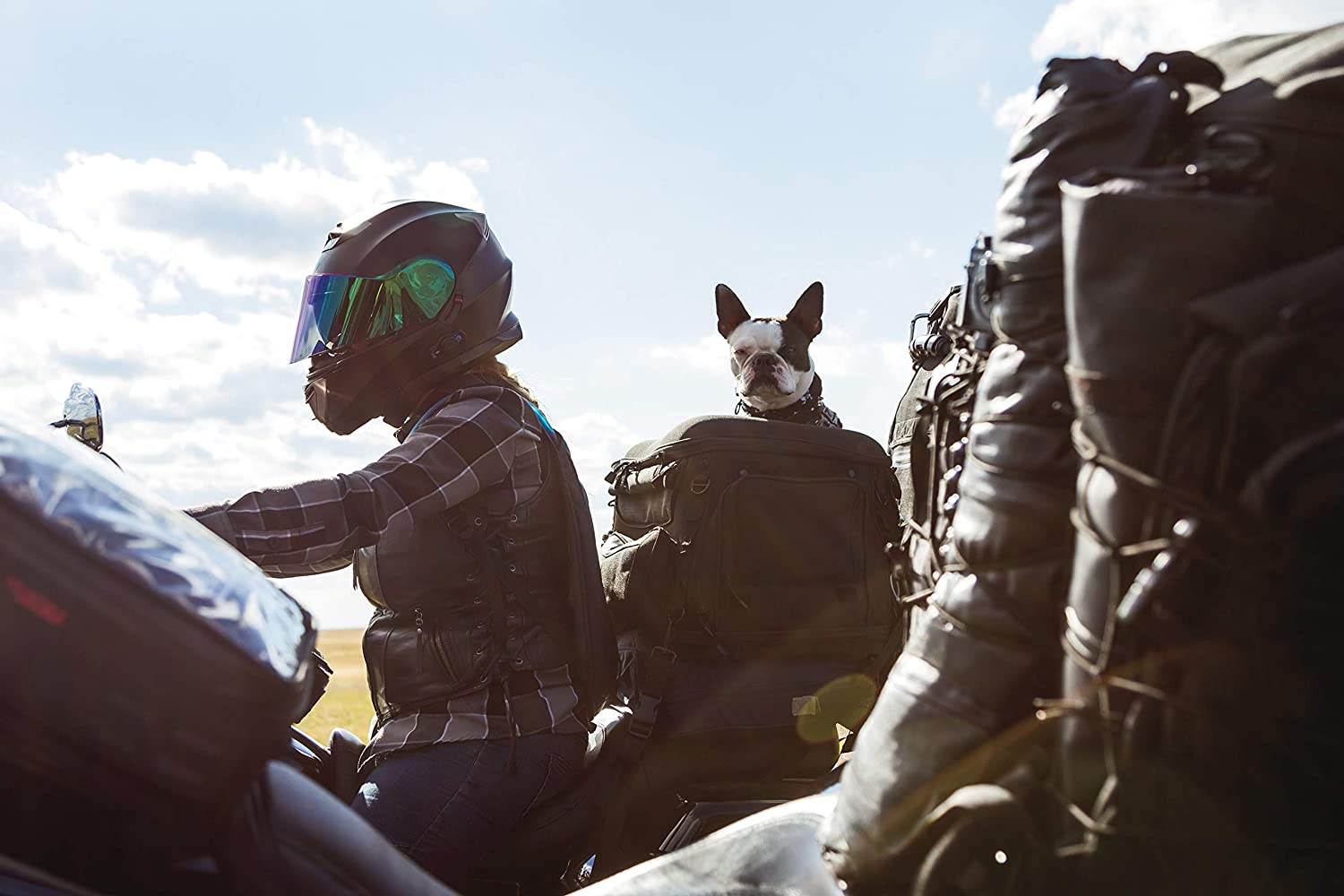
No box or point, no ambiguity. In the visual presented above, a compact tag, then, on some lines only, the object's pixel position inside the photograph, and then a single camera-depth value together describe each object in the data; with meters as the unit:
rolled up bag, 1.23
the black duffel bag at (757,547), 3.71
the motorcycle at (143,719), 1.10
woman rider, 2.55
